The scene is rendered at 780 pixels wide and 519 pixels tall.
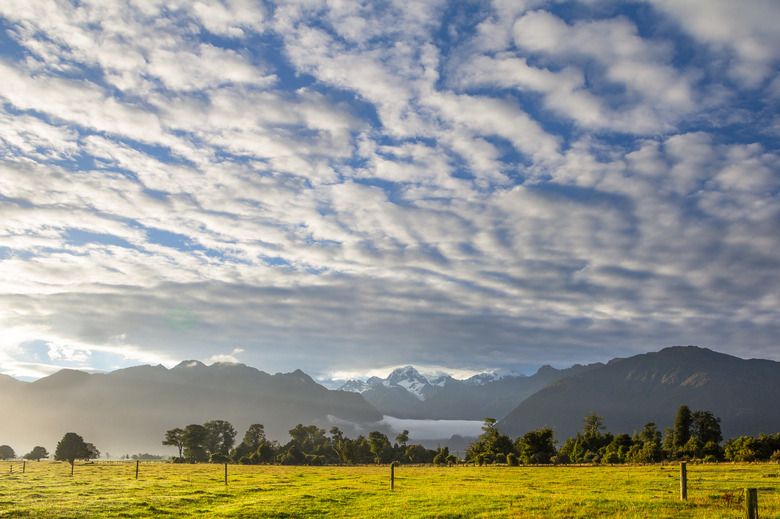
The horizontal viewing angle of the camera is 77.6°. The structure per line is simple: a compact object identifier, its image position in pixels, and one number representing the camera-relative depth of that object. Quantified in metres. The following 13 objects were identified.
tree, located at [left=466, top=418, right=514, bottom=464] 151.25
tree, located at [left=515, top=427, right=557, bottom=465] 133.88
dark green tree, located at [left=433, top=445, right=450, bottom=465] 169.25
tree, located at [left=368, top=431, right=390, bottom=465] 190.25
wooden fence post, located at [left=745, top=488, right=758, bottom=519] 18.95
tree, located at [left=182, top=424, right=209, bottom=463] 187.95
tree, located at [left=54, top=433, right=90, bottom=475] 113.14
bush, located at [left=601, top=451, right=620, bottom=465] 115.06
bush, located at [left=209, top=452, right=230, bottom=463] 179.00
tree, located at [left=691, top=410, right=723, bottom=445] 144.38
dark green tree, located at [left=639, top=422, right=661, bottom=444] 169.50
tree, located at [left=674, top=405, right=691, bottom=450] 144.62
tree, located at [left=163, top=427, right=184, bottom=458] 193.44
